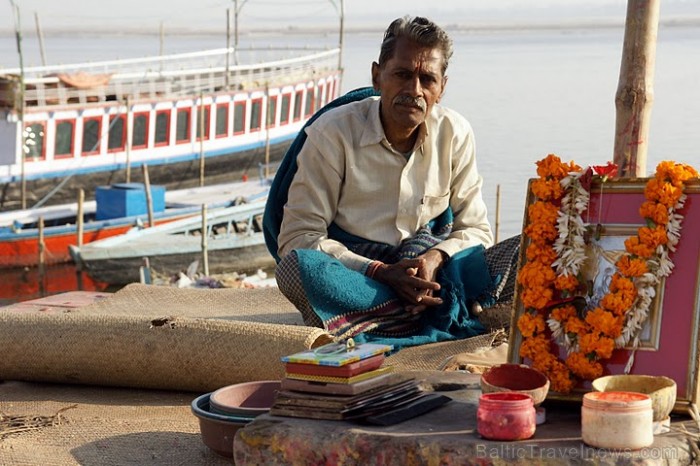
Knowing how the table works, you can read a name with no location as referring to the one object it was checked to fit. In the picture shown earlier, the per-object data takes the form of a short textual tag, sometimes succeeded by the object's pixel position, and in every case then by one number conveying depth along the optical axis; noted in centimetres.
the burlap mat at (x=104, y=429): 344
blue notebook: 297
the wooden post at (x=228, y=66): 2494
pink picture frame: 297
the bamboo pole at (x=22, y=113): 1998
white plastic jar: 260
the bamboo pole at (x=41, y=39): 2512
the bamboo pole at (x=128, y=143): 2175
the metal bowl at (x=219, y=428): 329
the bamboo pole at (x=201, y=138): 2293
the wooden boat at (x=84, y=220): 1822
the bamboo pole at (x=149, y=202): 1787
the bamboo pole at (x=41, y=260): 1686
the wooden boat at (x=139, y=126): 2109
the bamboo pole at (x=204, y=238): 1608
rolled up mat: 403
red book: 296
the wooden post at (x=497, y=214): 1366
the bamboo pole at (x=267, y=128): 2420
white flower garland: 304
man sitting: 423
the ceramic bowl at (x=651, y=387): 275
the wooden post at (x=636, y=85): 436
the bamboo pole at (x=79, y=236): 1705
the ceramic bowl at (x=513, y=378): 295
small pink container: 268
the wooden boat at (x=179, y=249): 1772
